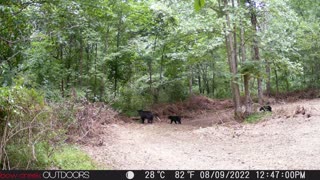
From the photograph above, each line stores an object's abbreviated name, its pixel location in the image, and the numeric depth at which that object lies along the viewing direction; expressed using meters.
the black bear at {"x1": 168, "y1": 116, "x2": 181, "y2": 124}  15.15
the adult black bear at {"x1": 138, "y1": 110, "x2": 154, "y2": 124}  14.66
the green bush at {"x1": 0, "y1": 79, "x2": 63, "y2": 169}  5.30
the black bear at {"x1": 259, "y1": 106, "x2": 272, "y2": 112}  14.61
